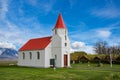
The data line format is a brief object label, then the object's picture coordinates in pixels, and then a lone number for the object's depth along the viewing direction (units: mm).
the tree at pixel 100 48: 49501
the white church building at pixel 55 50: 21583
